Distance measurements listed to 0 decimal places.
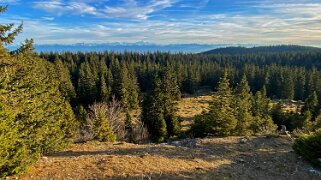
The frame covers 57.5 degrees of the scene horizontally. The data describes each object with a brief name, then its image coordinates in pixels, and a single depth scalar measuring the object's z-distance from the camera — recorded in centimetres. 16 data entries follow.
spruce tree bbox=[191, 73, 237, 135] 3200
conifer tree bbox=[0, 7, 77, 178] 1110
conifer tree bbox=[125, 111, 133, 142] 3988
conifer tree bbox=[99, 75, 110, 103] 6419
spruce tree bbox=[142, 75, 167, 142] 3919
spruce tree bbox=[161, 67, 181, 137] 4103
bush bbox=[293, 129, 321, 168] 1692
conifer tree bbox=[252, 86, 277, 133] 3953
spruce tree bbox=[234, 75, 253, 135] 3543
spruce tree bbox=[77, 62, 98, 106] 6675
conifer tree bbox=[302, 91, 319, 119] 4974
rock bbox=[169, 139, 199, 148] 2084
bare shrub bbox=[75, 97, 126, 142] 2691
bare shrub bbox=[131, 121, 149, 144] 3581
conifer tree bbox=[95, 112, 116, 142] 2703
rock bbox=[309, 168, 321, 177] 1606
